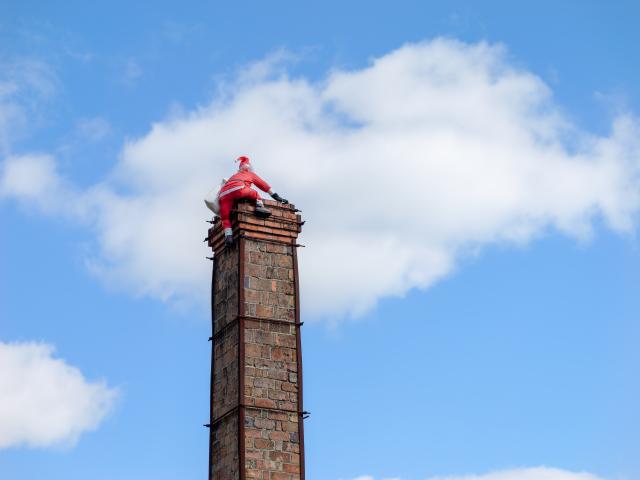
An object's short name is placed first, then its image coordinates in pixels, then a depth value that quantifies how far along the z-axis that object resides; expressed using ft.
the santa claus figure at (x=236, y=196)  96.27
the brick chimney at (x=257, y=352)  90.48
